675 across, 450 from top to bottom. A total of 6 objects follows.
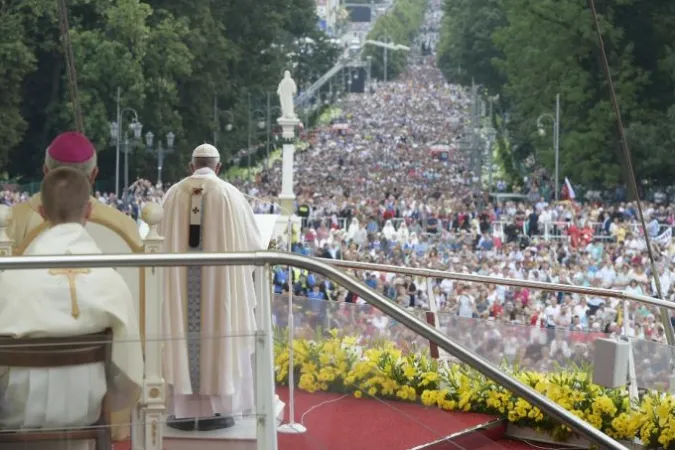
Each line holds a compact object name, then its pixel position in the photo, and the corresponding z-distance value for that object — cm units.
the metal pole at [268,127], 6468
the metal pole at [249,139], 6210
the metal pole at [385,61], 15350
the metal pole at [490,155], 6556
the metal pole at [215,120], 5659
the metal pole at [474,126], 7562
